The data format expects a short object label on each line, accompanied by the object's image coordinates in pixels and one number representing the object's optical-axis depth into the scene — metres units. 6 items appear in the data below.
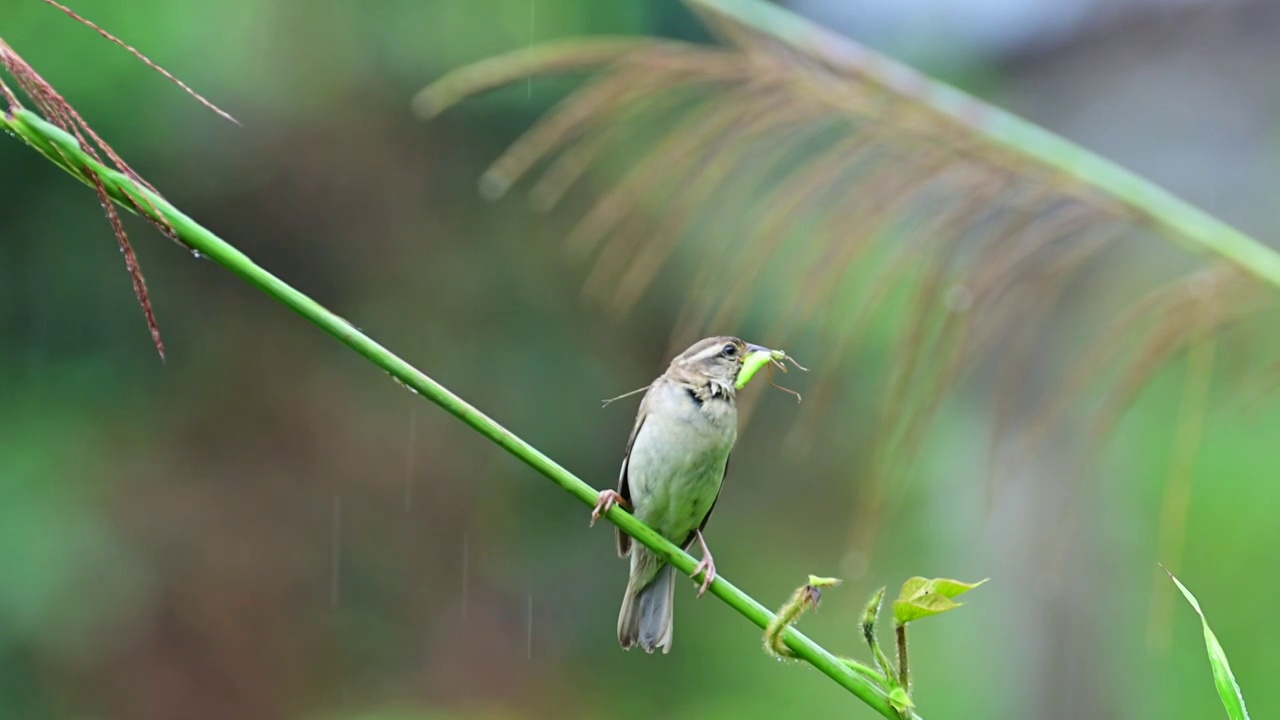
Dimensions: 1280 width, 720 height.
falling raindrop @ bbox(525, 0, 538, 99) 12.47
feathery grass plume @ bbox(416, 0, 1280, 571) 3.24
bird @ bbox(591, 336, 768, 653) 5.62
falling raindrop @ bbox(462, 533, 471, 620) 15.41
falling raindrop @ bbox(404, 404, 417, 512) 15.04
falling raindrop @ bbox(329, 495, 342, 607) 14.71
